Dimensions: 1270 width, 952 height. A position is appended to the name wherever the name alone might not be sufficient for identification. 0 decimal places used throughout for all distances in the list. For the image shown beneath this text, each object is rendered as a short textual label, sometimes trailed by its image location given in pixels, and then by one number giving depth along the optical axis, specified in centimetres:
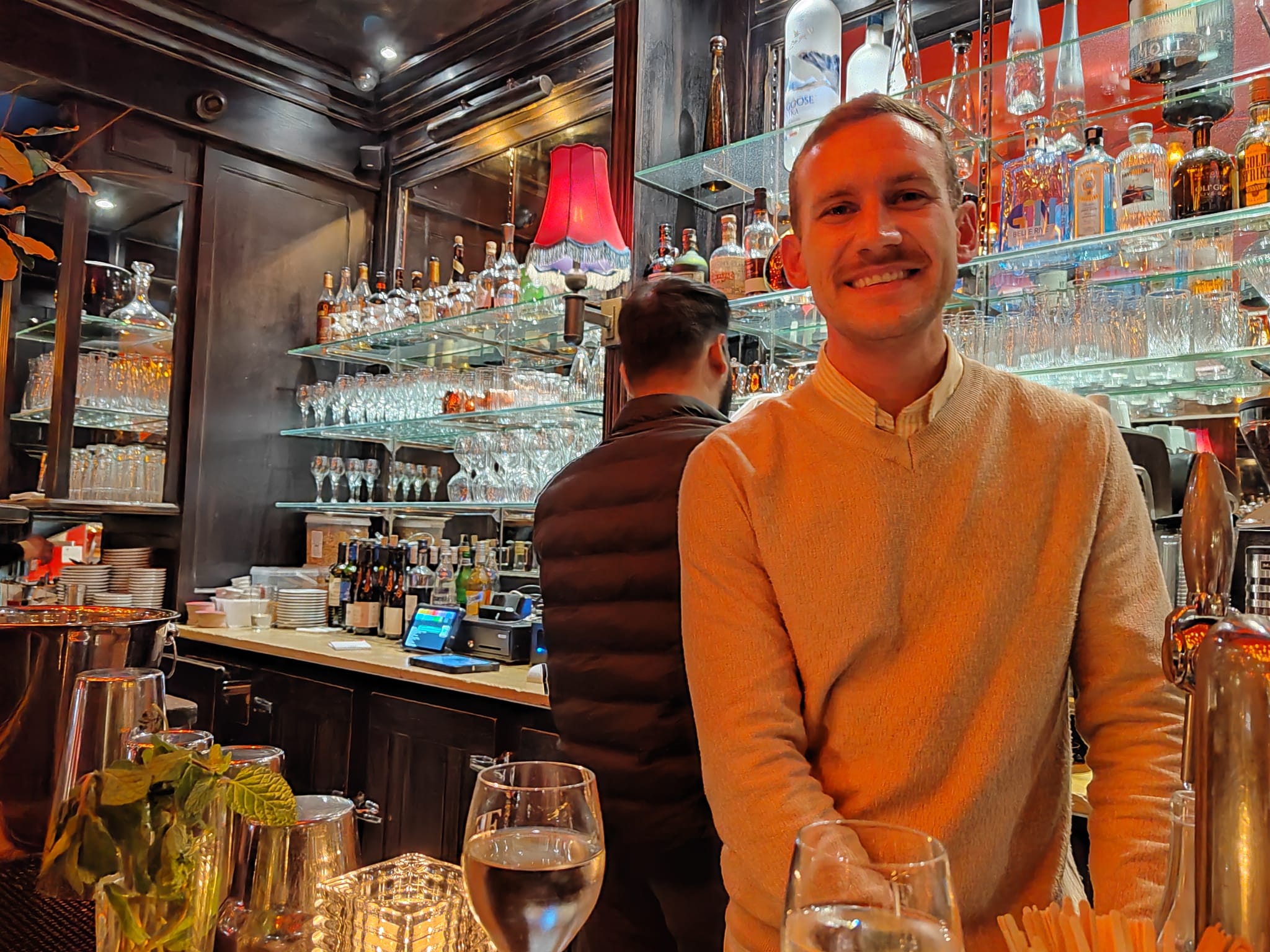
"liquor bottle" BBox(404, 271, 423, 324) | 418
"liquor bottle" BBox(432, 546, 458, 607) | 376
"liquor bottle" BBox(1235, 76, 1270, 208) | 210
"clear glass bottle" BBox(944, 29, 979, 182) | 257
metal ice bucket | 100
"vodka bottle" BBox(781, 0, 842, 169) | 283
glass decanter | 408
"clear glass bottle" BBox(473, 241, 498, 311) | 383
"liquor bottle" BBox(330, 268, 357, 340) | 442
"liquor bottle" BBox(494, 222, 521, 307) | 376
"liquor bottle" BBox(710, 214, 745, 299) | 295
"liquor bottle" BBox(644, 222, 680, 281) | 304
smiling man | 113
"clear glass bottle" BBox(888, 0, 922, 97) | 276
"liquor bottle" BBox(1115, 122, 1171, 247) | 225
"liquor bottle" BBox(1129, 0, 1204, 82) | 222
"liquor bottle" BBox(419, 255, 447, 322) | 405
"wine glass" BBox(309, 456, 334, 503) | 445
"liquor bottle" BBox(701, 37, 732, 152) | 318
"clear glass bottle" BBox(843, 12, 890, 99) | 283
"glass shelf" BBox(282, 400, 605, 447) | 362
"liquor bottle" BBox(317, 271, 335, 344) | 450
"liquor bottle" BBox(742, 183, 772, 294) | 290
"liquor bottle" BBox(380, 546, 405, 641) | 368
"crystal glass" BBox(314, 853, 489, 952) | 62
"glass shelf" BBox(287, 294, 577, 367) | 372
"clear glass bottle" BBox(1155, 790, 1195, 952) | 44
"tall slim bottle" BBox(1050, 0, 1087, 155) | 245
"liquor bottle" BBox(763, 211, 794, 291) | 280
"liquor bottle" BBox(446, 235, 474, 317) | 395
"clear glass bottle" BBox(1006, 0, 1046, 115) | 252
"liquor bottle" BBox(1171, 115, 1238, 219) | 214
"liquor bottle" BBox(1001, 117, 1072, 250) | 241
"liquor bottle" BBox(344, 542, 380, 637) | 380
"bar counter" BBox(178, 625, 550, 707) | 270
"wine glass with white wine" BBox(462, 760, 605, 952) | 59
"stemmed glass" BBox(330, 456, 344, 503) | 446
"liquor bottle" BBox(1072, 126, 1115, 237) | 233
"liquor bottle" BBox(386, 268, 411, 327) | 423
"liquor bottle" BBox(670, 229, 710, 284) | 303
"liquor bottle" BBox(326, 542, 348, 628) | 407
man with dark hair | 170
